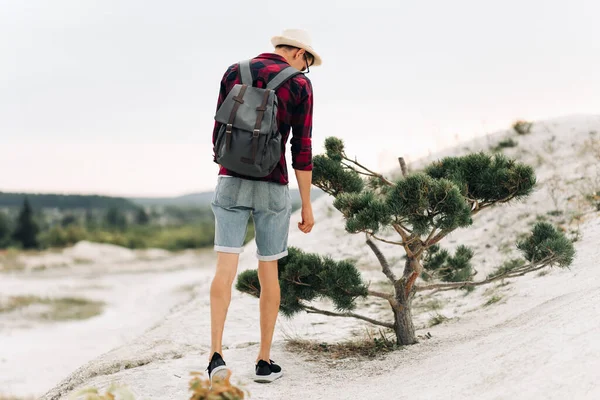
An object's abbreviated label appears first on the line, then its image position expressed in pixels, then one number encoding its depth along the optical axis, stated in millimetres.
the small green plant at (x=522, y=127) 11398
